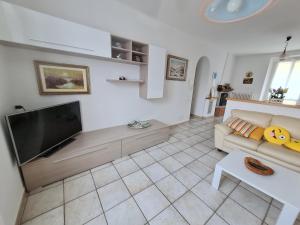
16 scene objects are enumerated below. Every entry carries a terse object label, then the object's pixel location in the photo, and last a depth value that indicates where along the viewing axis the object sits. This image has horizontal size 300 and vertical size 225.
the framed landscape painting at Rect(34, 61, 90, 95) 1.64
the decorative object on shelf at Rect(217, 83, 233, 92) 4.98
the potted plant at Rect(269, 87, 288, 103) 2.96
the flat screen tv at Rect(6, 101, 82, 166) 1.22
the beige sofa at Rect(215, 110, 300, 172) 1.74
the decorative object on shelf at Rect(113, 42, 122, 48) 2.10
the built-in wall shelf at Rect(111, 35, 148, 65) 2.07
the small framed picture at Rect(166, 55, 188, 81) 3.08
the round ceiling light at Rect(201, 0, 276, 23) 1.56
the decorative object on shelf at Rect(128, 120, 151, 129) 2.49
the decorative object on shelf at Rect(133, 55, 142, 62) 2.37
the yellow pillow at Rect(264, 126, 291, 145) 1.96
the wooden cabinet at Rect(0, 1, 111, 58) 1.18
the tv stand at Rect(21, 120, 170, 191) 1.46
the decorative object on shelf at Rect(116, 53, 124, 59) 2.14
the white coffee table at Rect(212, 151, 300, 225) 1.09
